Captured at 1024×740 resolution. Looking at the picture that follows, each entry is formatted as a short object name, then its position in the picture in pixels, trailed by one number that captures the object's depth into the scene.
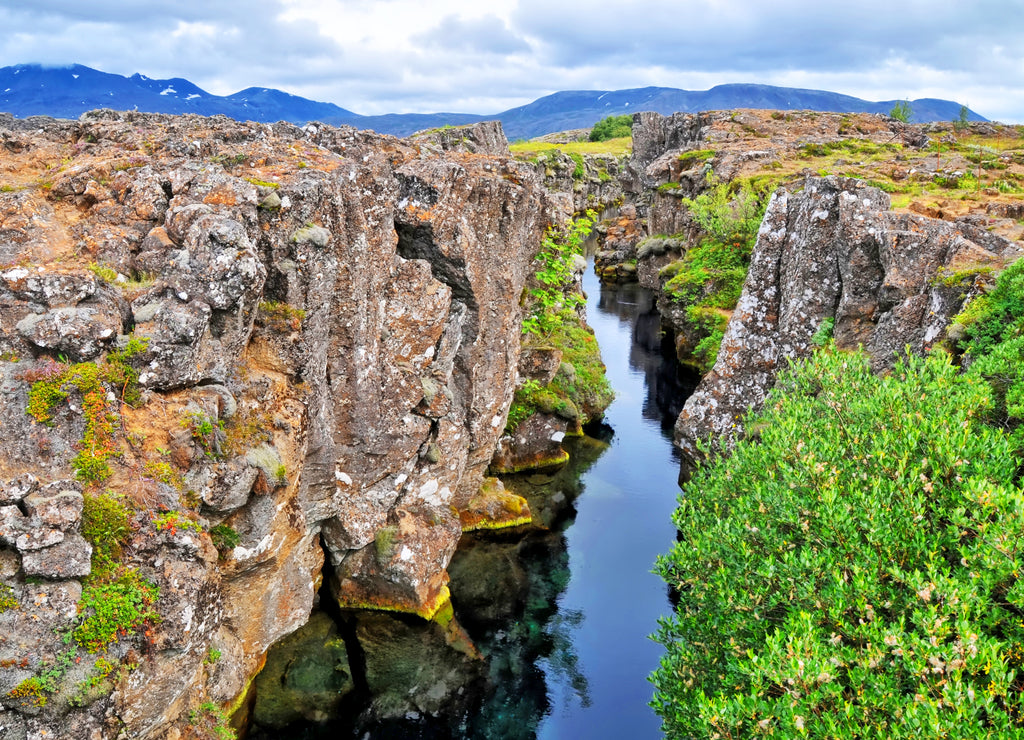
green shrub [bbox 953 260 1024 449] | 15.55
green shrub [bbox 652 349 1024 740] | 10.09
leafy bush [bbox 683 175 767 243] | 52.06
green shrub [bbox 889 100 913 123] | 105.44
